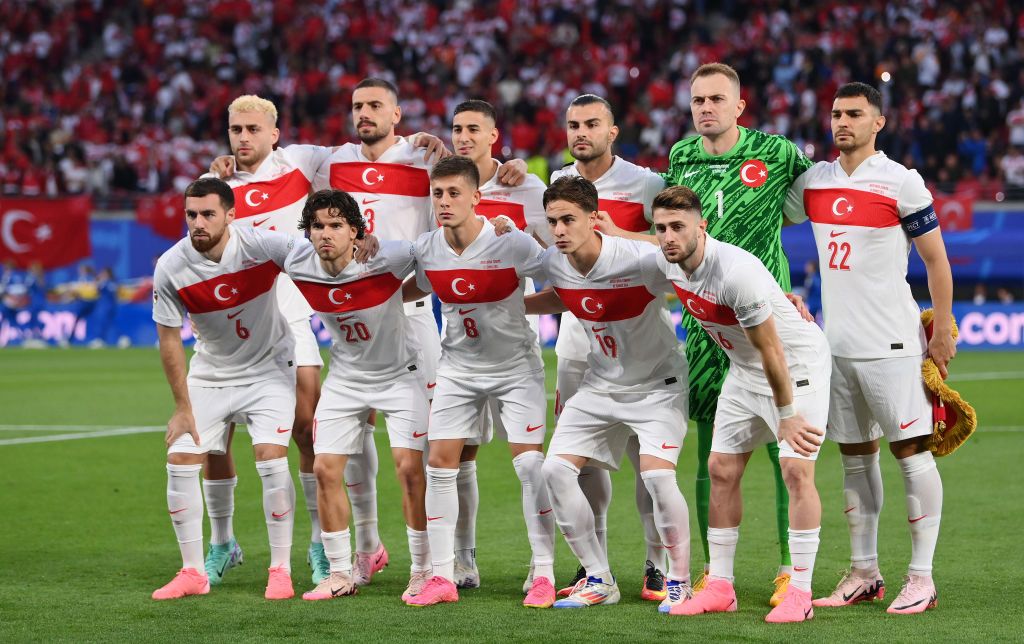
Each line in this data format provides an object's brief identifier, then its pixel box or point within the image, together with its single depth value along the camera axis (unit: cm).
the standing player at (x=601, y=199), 1345
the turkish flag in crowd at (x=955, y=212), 3959
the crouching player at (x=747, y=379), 1131
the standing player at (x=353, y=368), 1295
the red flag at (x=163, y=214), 4616
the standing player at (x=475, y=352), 1280
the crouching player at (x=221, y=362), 1322
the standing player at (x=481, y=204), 1362
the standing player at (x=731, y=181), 1292
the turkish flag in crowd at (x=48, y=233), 4681
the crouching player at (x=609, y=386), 1223
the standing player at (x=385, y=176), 1487
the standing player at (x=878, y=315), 1214
